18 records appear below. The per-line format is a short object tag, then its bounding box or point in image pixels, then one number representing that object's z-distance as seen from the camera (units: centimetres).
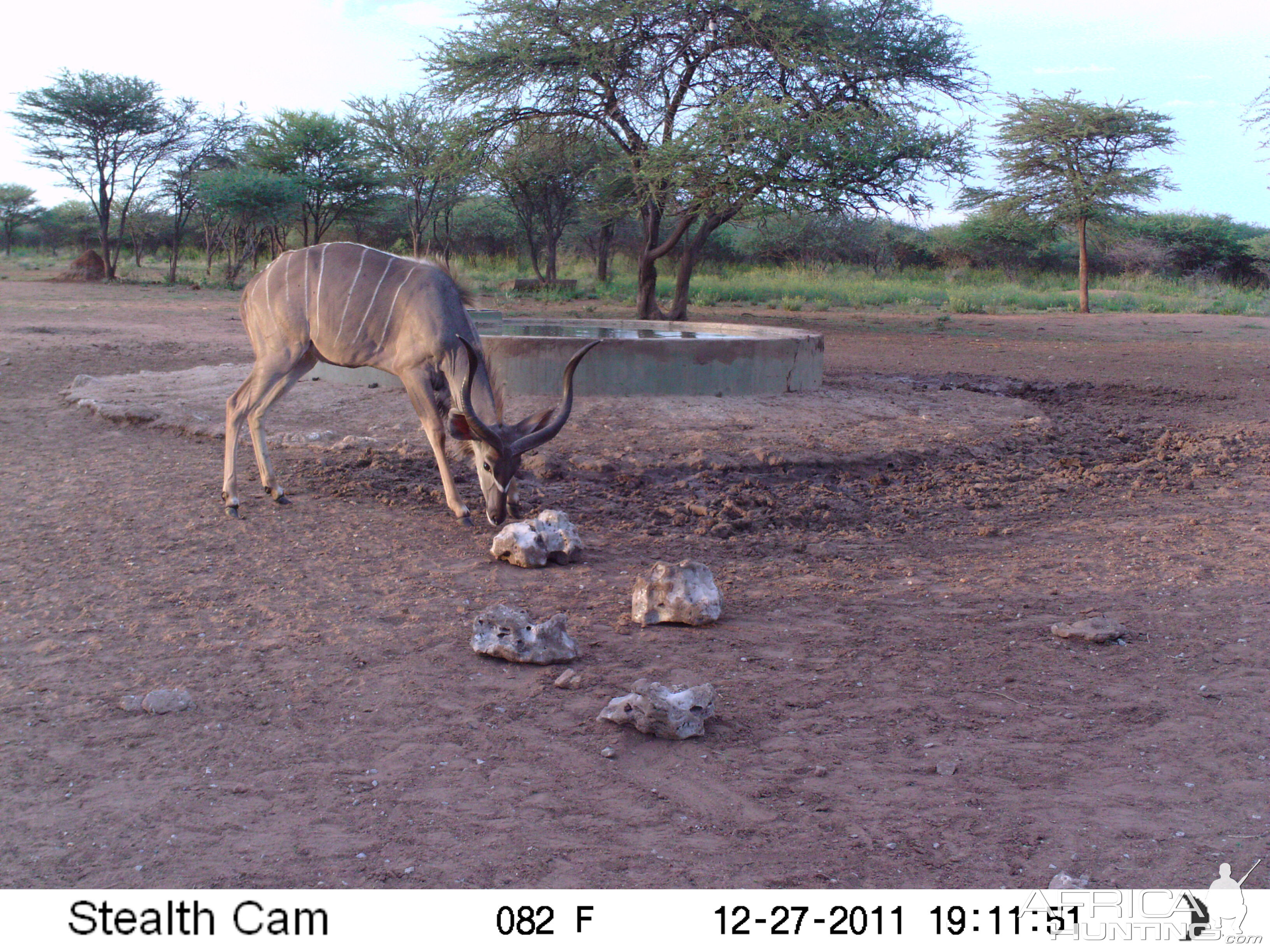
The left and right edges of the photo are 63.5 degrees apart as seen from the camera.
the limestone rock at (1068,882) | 249
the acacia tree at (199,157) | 3206
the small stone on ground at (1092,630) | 414
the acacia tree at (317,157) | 2931
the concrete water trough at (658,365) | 867
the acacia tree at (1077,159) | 2542
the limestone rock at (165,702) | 338
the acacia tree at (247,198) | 2677
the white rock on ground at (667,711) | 329
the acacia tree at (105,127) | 2973
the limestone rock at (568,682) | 370
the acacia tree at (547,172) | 2047
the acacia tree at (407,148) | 2786
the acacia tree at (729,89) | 1762
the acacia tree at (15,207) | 4247
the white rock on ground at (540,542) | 509
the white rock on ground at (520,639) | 389
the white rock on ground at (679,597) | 433
